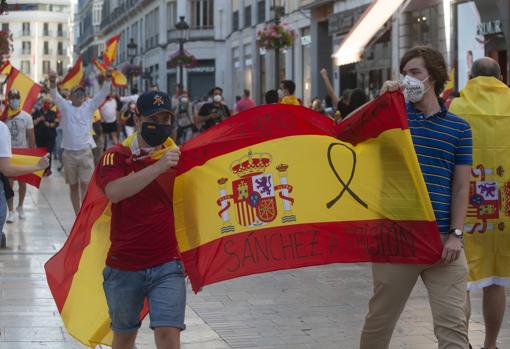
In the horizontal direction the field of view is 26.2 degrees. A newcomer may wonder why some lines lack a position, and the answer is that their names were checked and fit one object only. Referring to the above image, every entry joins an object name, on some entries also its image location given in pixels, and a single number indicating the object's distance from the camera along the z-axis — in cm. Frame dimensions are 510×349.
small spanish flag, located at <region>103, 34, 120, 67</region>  1981
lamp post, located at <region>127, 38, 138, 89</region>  5469
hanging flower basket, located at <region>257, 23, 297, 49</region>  3167
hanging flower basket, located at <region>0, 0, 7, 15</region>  989
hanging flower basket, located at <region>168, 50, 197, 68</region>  4750
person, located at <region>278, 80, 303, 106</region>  1403
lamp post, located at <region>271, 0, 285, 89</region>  3102
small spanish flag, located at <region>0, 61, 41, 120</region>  1534
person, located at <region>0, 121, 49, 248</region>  770
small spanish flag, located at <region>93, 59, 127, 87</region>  2402
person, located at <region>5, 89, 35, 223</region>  1476
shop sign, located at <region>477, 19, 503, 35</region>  2377
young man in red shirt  543
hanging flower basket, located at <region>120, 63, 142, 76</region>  5583
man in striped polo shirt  566
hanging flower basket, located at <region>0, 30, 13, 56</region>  2102
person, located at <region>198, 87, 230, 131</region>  2163
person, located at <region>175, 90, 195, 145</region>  3077
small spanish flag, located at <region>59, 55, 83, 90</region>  1775
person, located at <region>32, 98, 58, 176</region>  2478
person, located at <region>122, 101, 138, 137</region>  3141
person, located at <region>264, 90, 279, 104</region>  1498
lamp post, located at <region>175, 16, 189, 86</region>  4544
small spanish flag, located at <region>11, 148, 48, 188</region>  869
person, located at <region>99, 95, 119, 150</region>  2911
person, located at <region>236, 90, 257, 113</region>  2439
